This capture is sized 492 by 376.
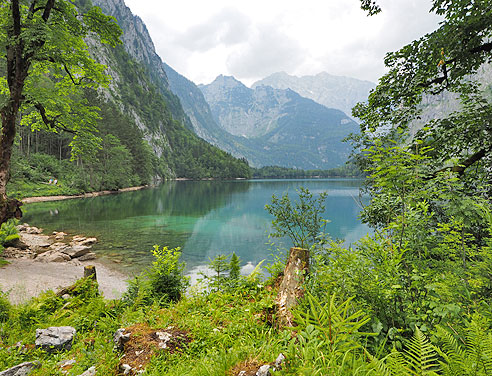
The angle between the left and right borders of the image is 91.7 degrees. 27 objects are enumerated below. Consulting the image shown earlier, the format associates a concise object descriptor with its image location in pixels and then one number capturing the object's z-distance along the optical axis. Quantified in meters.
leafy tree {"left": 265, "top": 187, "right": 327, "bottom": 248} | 7.39
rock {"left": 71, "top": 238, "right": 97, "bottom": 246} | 19.08
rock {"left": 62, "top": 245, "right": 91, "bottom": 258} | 16.36
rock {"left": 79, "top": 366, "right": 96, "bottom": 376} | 3.48
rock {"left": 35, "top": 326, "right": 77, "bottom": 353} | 4.51
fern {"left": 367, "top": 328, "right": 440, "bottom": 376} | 1.72
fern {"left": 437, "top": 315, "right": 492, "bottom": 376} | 1.64
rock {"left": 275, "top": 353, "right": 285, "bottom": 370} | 2.57
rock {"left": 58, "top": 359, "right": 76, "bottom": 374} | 3.91
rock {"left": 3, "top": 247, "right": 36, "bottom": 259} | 13.97
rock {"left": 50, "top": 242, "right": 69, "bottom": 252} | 16.58
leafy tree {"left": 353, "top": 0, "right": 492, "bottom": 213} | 5.11
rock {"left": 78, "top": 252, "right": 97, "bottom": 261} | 16.24
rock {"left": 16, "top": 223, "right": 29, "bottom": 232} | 21.75
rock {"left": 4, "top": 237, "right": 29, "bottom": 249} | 14.93
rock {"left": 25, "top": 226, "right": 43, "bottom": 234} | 21.68
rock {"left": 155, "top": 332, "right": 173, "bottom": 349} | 3.65
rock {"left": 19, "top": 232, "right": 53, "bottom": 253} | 16.52
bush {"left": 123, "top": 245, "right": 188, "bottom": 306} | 6.06
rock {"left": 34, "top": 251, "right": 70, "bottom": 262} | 14.38
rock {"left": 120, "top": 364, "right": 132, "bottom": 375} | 3.29
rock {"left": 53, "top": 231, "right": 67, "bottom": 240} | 20.56
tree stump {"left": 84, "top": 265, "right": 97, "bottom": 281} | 7.33
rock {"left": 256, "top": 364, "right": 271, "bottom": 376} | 2.50
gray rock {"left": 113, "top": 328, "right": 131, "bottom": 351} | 3.82
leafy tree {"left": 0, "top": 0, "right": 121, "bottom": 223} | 6.98
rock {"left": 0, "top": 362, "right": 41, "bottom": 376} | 3.64
